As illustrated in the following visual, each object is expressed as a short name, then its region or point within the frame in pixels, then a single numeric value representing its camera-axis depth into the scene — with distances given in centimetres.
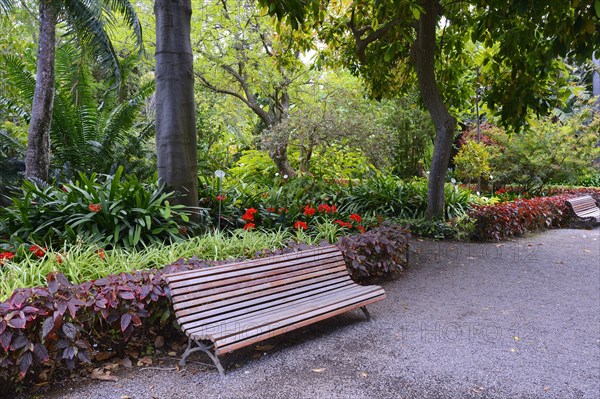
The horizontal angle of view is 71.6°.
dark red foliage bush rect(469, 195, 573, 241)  864
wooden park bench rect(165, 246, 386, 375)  317
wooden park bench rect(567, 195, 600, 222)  1113
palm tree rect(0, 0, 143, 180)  777
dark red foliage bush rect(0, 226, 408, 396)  268
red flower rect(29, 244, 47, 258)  401
